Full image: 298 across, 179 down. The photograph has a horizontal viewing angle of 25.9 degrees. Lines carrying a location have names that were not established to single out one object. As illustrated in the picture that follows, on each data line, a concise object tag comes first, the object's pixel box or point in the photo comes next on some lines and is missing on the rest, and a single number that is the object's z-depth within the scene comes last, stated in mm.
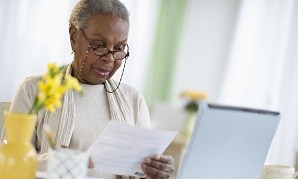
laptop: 2055
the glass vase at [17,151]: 1739
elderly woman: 2523
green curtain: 8672
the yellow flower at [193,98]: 7355
